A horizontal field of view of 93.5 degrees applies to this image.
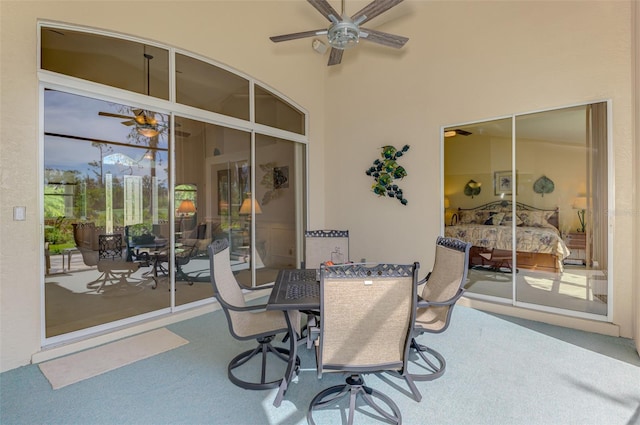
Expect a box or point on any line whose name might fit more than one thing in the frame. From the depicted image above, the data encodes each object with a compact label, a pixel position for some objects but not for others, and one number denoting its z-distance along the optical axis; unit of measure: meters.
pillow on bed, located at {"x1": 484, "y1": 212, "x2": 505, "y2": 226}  4.21
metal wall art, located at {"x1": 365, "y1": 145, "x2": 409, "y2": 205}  4.94
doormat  2.55
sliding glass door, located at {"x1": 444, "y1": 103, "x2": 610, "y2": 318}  3.48
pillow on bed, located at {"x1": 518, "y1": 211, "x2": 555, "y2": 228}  3.84
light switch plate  2.71
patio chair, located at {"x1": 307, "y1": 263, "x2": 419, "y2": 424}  1.72
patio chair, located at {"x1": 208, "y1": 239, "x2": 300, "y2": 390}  2.31
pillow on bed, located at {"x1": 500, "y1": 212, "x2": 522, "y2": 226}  3.98
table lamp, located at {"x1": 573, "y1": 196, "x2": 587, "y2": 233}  3.54
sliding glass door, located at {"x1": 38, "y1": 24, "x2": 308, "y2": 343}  3.03
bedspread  3.80
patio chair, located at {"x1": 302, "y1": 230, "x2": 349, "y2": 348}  3.88
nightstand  3.56
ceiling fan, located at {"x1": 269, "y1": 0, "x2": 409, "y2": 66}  2.77
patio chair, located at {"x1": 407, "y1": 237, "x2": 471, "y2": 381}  2.45
